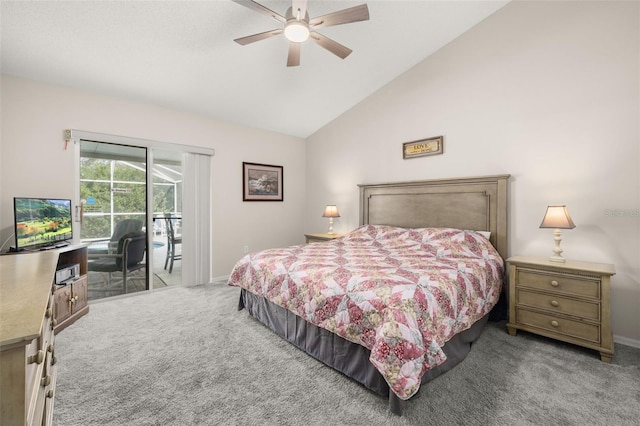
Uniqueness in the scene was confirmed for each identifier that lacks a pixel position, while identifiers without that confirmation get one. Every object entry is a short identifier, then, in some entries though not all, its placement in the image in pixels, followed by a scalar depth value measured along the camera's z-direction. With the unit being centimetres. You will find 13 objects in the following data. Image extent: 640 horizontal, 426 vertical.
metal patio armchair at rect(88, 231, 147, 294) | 347
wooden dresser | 73
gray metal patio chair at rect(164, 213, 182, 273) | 413
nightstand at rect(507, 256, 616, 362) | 215
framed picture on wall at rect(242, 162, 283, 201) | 469
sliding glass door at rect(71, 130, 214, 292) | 345
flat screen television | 252
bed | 161
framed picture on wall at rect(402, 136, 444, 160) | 362
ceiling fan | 209
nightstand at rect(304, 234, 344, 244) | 433
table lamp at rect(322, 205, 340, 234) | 454
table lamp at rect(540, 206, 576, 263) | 243
